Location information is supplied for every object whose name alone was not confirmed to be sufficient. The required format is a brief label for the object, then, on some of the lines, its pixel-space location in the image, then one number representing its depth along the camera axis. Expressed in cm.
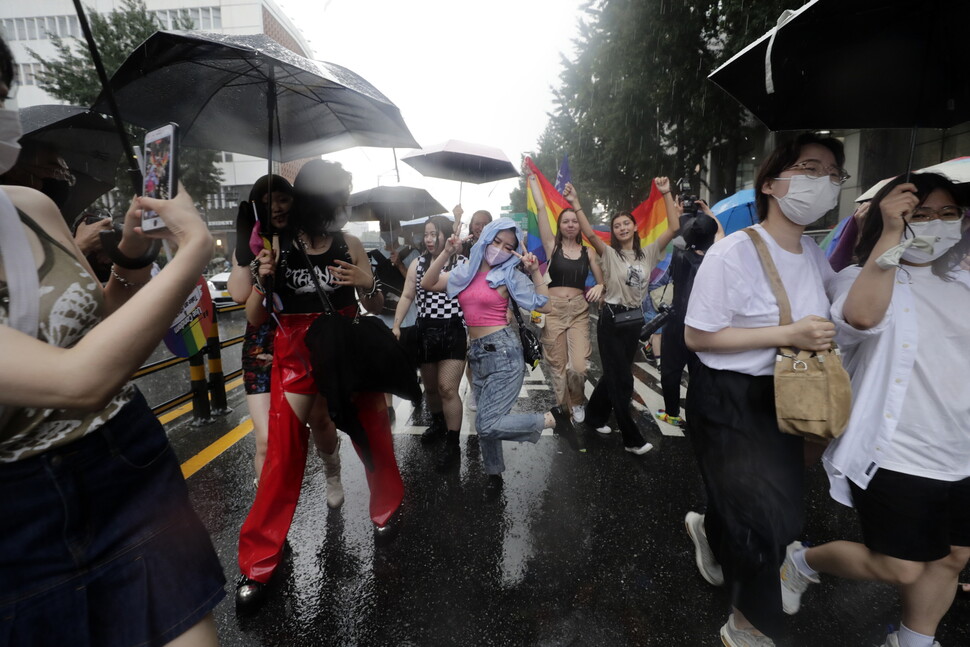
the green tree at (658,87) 1166
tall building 3709
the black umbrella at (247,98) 244
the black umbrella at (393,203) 844
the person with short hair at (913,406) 185
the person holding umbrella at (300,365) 258
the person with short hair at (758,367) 200
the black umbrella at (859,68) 200
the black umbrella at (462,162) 600
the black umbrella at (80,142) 269
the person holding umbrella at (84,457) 94
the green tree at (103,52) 1631
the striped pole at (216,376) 514
